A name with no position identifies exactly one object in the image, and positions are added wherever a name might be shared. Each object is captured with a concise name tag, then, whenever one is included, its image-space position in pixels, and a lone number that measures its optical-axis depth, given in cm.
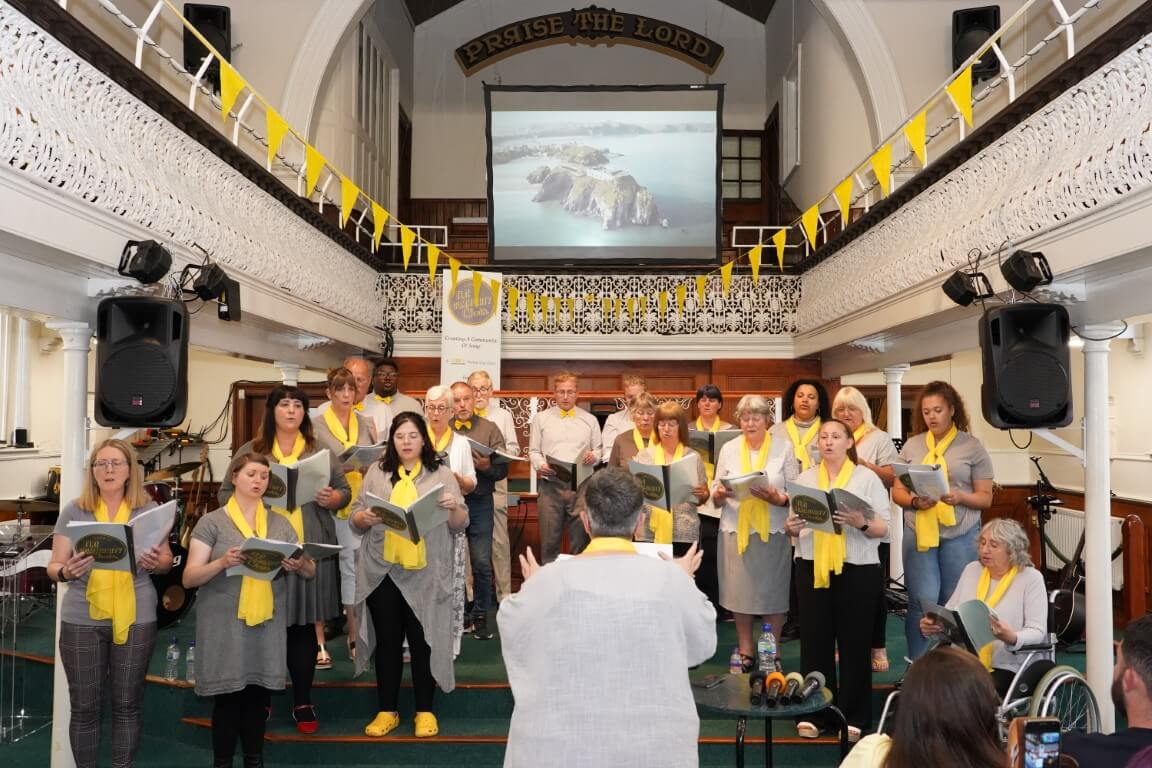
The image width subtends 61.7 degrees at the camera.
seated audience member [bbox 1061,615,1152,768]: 219
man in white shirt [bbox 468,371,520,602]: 660
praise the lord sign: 1315
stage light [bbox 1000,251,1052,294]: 455
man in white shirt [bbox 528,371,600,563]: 623
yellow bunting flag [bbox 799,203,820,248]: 734
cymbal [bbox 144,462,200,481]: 909
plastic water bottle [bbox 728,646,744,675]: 497
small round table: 366
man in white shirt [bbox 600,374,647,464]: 658
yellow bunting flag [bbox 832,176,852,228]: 639
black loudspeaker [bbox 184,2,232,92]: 981
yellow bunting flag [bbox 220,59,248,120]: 499
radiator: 858
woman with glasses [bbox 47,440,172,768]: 392
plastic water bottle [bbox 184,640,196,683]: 536
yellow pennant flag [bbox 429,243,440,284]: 887
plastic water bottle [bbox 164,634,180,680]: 540
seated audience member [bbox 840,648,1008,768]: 195
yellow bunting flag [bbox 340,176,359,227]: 672
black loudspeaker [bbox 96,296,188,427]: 450
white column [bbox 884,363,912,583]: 769
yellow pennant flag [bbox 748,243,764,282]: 913
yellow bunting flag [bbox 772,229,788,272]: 805
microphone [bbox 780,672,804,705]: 374
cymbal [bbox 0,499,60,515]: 794
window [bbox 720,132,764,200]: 1545
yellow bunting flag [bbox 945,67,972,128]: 509
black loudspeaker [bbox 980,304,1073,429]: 457
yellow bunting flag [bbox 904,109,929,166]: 534
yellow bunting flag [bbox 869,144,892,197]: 569
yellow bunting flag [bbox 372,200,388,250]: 793
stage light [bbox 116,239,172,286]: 451
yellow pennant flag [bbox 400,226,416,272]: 868
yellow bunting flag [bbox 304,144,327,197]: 668
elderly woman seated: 398
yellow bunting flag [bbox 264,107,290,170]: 550
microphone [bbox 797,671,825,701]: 376
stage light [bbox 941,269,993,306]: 520
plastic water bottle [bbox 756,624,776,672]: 429
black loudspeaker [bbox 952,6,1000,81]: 1009
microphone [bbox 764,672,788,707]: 375
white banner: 1025
